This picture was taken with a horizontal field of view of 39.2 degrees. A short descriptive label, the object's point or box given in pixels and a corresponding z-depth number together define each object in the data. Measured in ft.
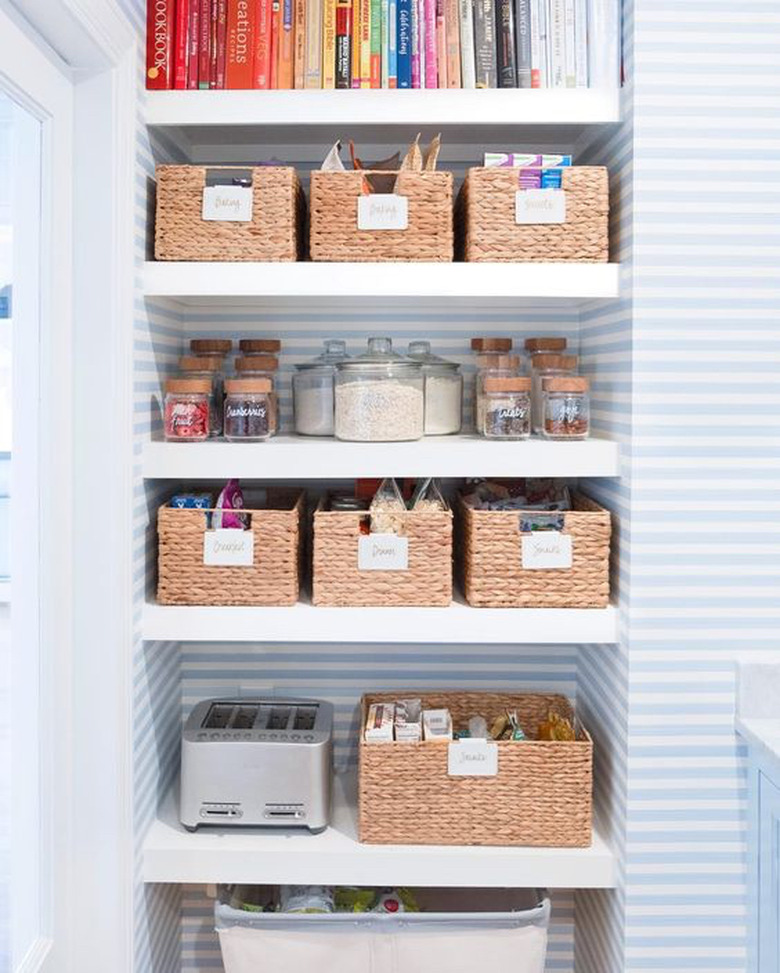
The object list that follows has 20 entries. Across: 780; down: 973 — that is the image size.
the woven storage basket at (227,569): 6.37
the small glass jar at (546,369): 6.69
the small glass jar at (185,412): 6.43
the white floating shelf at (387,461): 6.33
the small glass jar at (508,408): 6.48
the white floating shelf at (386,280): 6.26
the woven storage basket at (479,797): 6.30
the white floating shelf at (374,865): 6.27
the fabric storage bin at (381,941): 6.33
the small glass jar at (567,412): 6.43
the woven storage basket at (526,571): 6.33
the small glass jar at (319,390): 6.82
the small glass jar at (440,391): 6.77
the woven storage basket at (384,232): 6.30
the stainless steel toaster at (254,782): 6.45
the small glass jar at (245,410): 6.46
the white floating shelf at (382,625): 6.31
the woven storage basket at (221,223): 6.29
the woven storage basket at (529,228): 6.29
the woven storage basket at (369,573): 6.36
